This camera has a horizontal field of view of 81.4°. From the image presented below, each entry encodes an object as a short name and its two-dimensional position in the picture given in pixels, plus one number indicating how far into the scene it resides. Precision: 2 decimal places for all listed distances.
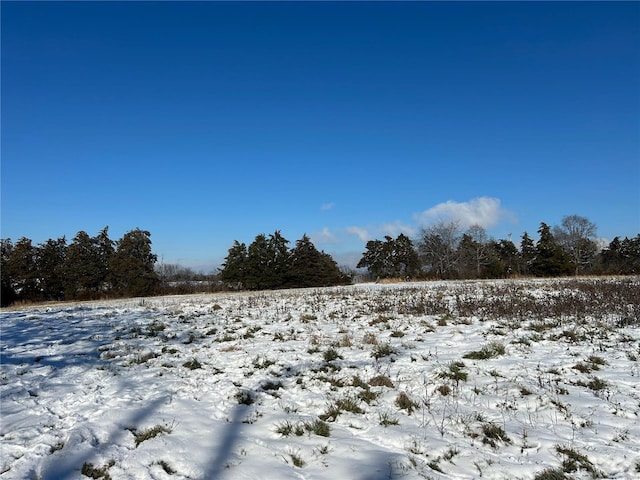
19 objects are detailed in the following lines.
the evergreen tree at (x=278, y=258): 45.50
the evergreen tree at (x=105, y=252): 41.12
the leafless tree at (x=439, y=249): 66.00
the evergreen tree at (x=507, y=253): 57.06
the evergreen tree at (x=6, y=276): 33.73
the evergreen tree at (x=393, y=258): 55.78
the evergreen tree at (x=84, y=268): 40.38
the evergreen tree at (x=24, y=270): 38.22
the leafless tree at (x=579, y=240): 65.38
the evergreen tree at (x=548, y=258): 48.53
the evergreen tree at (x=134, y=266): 38.69
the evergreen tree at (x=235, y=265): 45.41
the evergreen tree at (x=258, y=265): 44.66
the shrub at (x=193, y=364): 6.91
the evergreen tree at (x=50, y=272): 39.78
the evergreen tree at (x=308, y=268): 45.97
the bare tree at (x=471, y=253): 64.94
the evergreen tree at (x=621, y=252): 56.89
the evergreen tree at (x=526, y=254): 52.59
